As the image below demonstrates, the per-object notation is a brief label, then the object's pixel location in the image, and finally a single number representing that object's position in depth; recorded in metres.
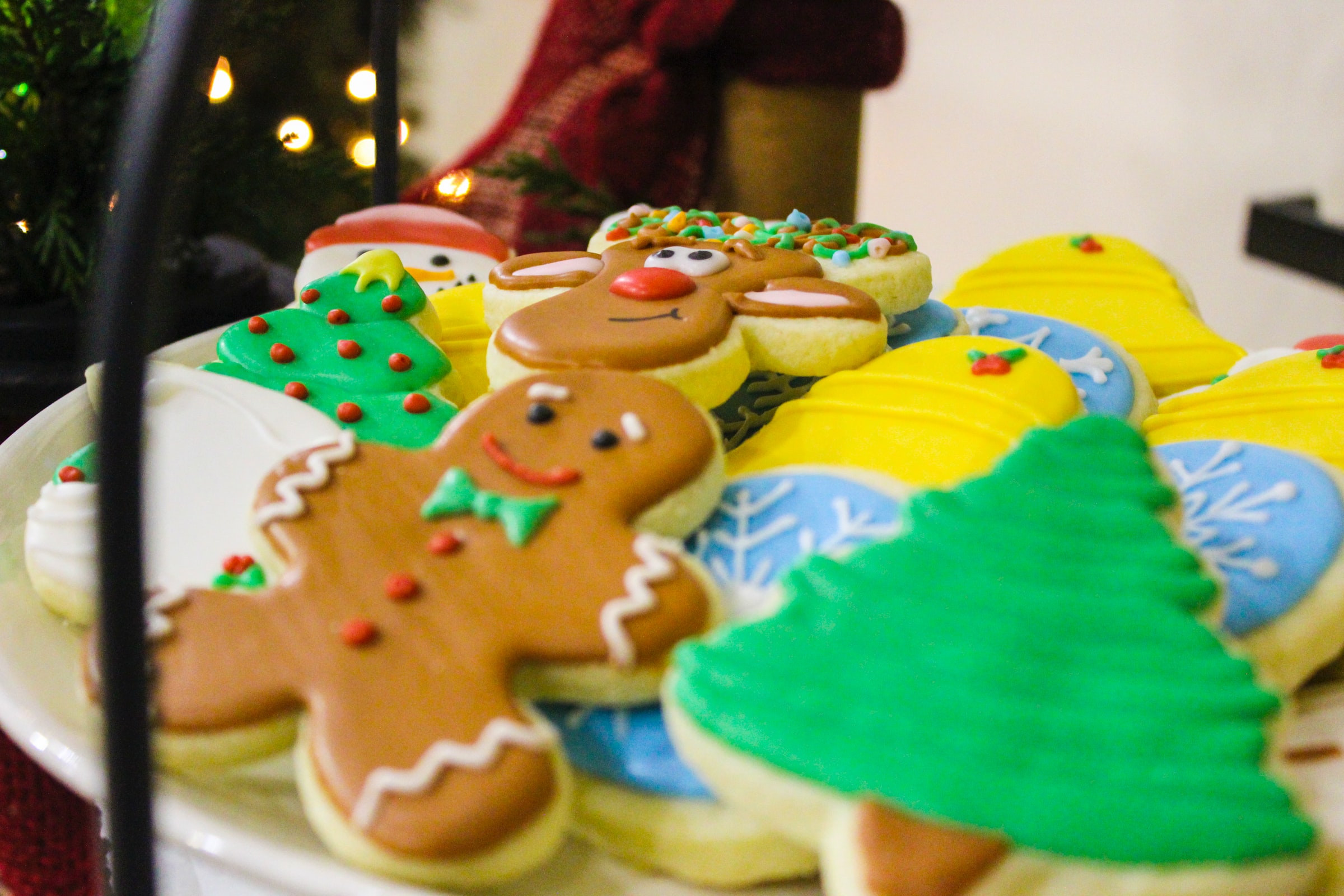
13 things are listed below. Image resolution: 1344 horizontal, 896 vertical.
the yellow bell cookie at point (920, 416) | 0.49
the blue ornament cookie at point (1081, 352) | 0.54
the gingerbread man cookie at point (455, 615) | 0.44
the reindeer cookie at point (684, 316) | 0.50
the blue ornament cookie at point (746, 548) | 0.45
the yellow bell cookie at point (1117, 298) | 0.57
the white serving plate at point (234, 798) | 0.44
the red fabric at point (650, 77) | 0.69
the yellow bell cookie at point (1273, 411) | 0.51
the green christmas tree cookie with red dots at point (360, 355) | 0.52
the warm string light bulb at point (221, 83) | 0.60
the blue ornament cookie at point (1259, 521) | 0.48
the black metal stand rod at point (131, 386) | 0.41
